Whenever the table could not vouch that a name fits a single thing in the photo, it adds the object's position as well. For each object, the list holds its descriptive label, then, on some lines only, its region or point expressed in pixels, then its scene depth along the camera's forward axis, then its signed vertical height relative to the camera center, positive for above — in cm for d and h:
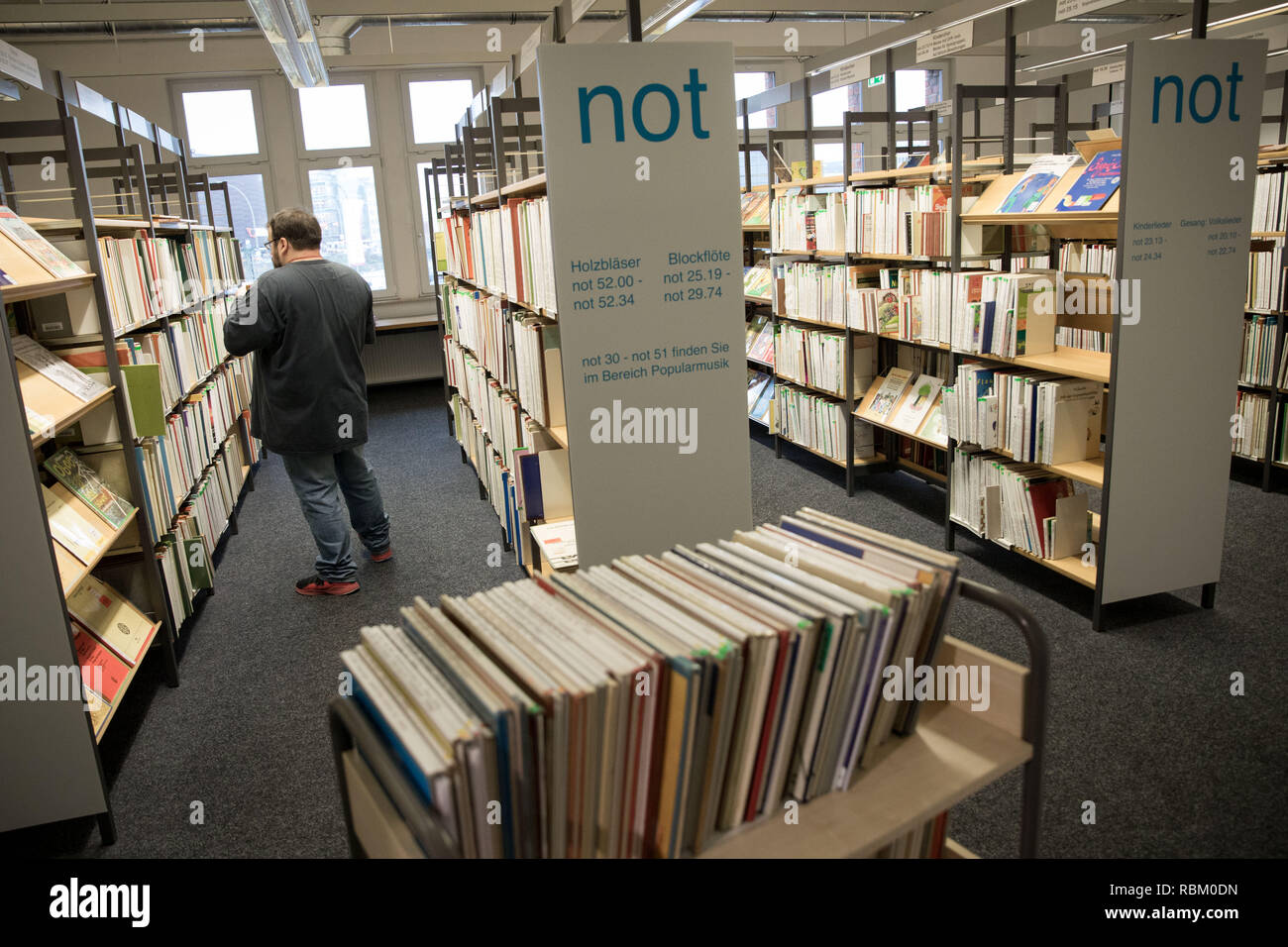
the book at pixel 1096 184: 327 +14
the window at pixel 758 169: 956 +76
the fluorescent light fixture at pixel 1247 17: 404 +89
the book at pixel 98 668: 270 -117
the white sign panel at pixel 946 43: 416 +88
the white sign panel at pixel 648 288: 251 -12
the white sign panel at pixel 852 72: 514 +94
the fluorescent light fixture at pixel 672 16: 449 +117
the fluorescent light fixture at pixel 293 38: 449 +129
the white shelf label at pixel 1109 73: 519 +86
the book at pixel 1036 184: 359 +17
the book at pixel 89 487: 296 -68
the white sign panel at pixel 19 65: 278 +70
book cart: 112 -78
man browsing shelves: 377 -42
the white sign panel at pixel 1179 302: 298 -29
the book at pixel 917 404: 461 -88
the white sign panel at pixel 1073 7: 348 +84
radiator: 894 -93
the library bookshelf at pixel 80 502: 229 -69
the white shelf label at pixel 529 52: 324 +74
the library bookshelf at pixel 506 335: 331 -34
